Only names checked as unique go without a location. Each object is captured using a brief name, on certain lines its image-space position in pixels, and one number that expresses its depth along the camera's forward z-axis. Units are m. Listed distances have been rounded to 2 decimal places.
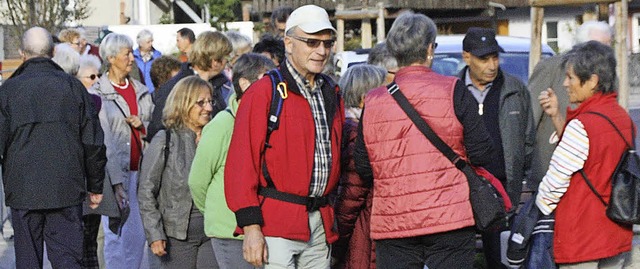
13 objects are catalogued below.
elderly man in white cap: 5.77
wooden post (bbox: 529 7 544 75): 10.78
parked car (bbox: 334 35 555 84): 12.55
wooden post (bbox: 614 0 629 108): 10.71
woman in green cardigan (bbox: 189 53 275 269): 6.81
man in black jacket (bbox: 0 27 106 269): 7.87
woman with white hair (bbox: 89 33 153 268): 9.02
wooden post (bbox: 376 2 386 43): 21.95
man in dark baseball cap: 7.98
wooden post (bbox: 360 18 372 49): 21.50
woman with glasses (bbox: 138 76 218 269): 7.55
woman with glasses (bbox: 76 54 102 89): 9.59
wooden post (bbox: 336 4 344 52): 20.84
